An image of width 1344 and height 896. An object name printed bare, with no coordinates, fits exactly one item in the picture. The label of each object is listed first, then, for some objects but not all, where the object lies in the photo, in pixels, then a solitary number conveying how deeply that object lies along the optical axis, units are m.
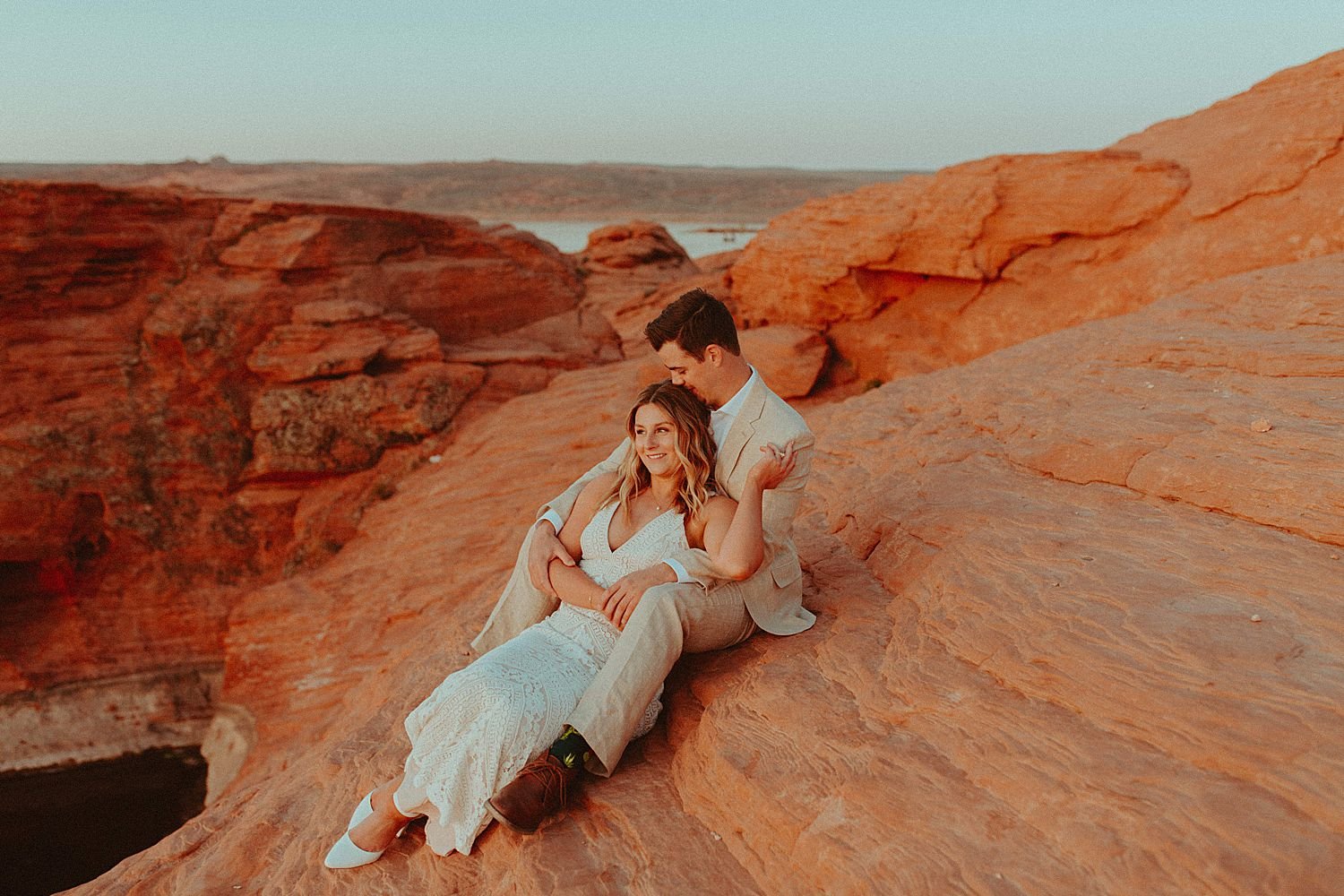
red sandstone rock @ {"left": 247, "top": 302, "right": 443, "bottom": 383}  14.41
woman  3.52
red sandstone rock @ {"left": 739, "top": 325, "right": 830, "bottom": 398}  13.28
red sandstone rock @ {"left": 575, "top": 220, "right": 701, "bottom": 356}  18.02
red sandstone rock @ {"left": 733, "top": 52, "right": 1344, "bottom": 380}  9.82
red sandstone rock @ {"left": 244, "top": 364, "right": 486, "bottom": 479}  14.34
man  3.60
